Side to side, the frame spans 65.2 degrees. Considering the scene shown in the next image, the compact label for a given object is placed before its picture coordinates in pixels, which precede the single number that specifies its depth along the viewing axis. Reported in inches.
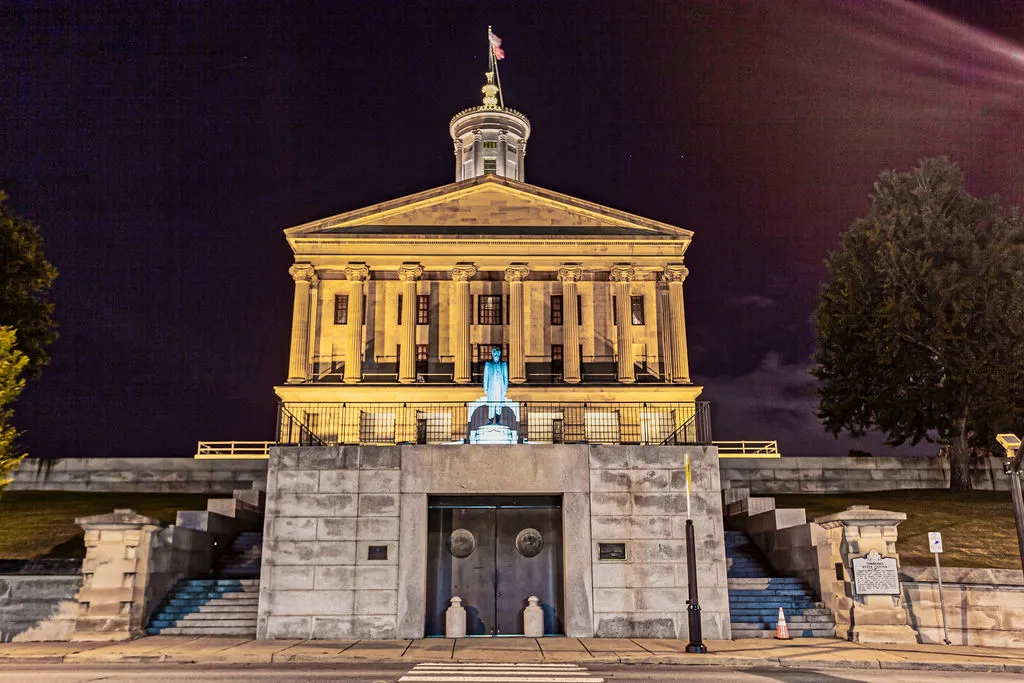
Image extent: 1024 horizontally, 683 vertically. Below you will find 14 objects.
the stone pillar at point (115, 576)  724.0
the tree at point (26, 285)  1171.9
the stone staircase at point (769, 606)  771.4
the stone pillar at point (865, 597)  726.5
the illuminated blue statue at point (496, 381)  896.3
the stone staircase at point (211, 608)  770.8
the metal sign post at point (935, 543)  764.6
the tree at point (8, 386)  802.8
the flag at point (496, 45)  2495.1
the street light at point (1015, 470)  703.1
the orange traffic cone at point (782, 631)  740.0
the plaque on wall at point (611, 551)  772.6
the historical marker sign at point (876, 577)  734.5
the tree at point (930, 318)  1251.8
